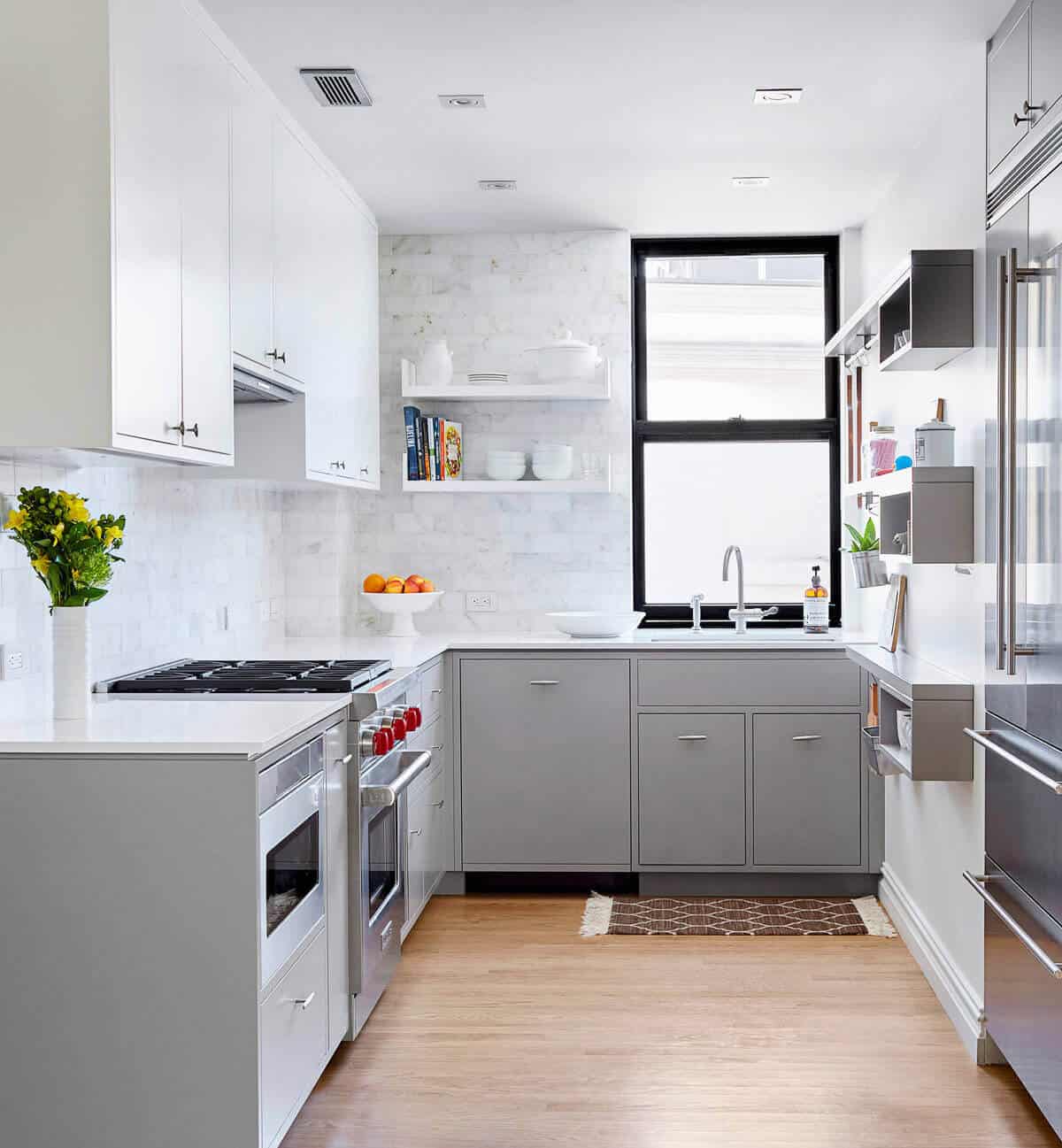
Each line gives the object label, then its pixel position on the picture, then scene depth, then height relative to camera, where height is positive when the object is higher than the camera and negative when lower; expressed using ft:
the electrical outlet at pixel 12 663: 8.64 -0.72
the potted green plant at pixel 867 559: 12.90 -0.01
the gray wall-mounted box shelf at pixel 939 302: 10.00 +2.15
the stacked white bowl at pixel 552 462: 15.74 +1.30
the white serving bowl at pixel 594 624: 14.84 -0.79
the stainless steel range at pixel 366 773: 9.81 -1.83
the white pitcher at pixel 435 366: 15.58 +2.54
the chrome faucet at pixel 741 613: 15.30 -0.69
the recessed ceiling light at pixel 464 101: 10.97 +4.23
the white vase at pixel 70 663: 8.16 -0.68
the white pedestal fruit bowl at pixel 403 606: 15.34 -0.57
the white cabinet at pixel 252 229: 10.03 +2.89
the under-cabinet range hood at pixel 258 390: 10.42 +1.61
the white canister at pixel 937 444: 10.50 +1.00
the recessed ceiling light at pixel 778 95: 10.80 +4.21
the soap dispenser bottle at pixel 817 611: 15.24 -0.65
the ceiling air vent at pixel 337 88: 10.42 +4.23
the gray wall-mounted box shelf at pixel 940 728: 10.07 -1.43
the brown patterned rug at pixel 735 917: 13.12 -4.04
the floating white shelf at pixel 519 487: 15.62 +0.97
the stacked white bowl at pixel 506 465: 15.85 +1.27
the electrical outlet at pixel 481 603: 16.29 -0.56
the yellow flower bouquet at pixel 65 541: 7.94 +0.15
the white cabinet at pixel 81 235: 7.44 +2.07
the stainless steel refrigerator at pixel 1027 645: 7.86 -0.61
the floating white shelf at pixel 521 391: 15.44 +2.19
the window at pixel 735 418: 16.48 +1.95
